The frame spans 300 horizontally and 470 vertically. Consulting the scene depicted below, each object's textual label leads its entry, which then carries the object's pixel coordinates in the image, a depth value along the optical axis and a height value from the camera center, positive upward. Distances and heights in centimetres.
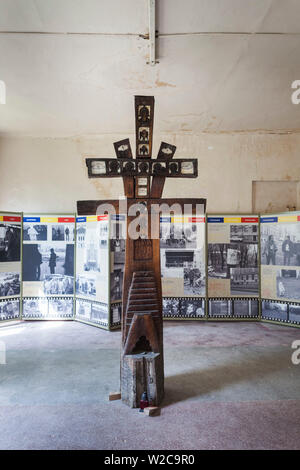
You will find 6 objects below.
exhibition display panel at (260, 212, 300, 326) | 624 -46
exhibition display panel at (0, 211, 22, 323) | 640 -39
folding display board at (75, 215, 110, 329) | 623 -50
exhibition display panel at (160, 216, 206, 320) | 679 -47
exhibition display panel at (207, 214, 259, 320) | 673 -45
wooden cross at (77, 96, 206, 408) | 346 +37
